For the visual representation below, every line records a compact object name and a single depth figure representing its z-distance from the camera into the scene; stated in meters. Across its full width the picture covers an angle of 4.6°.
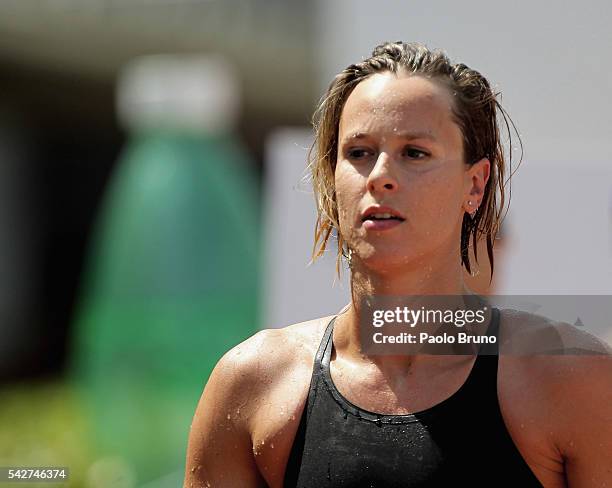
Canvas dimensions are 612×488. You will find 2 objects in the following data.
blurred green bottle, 11.71
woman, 7.44
